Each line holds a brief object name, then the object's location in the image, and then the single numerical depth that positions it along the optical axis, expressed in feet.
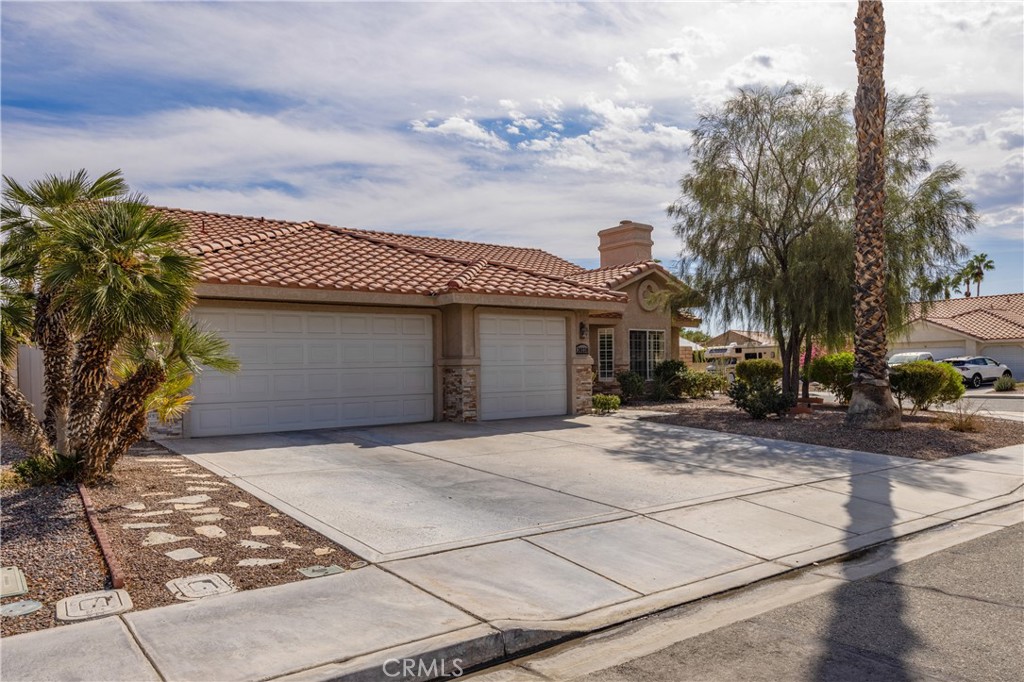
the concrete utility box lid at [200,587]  17.72
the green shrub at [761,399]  54.80
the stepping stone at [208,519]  23.81
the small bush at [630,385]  75.97
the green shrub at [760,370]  78.38
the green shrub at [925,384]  58.34
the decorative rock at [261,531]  22.90
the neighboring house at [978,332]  130.62
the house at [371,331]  44.65
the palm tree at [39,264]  28.73
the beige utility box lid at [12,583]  17.34
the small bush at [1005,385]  104.88
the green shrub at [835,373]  68.08
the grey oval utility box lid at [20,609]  16.32
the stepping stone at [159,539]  21.38
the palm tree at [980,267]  225.09
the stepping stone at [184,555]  20.22
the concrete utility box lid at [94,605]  16.39
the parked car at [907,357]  113.19
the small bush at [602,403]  62.49
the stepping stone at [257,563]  20.01
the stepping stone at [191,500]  26.07
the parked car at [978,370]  117.08
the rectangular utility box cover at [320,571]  19.54
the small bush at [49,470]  27.14
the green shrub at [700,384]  78.79
